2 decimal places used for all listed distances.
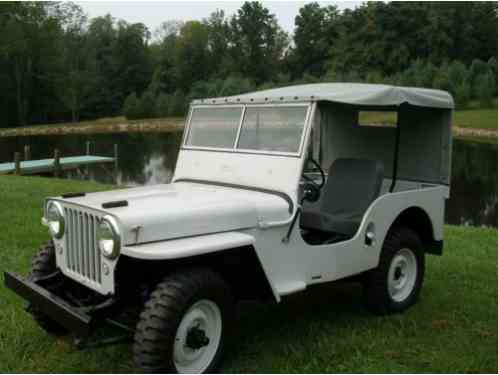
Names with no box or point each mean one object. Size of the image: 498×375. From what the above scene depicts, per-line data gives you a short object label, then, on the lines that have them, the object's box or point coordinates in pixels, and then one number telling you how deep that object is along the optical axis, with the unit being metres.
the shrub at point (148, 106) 58.59
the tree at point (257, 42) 70.44
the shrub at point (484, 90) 47.00
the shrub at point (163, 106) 58.59
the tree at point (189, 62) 68.12
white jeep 3.52
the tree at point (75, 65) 58.16
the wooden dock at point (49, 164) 20.82
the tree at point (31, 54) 55.02
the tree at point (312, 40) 69.62
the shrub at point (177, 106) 57.94
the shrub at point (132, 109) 58.38
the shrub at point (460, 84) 46.75
